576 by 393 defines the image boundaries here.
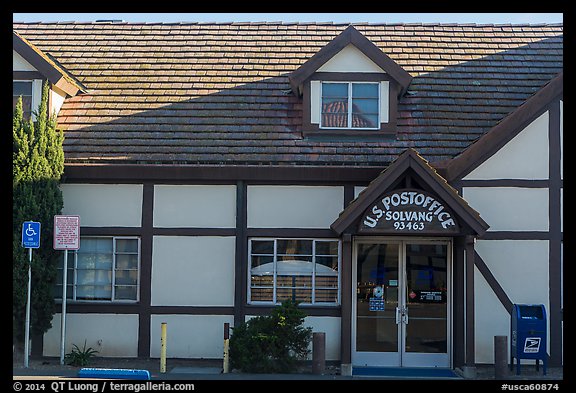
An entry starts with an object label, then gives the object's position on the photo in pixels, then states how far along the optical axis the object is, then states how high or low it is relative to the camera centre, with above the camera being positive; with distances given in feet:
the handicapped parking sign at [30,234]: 43.88 +1.74
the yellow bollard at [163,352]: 44.70 -5.01
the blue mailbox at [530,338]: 44.06 -3.81
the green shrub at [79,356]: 46.01 -5.51
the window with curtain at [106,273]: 48.52 -0.48
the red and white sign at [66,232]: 44.86 +1.93
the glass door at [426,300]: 47.44 -1.85
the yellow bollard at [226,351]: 44.19 -4.83
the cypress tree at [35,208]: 45.44 +3.40
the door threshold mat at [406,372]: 44.37 -6.07
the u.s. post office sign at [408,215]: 43.98 +3.18
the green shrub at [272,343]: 43.80 -4.29
